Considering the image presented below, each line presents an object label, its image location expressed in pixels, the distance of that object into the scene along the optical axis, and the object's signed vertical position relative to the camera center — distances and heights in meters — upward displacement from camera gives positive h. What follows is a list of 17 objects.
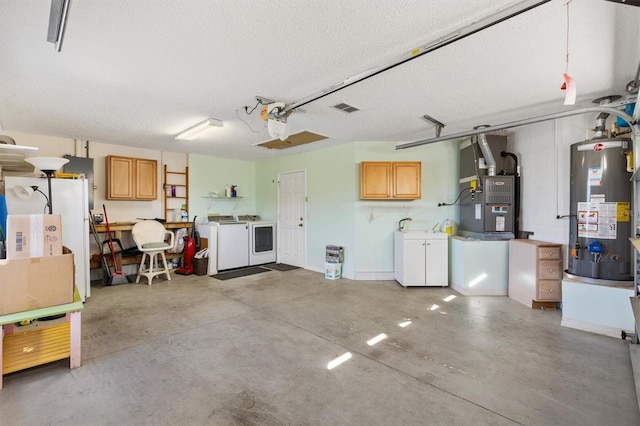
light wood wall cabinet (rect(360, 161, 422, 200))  4.99 +0.53
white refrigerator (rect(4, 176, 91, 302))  3.74 +0.04
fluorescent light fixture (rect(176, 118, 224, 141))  3.98 +1.20
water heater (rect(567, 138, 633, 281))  2.95 +0.03
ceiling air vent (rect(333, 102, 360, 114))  3.45 +1.24
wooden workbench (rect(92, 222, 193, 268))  5.00 -0.32
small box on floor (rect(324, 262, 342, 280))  5.30 -1.07
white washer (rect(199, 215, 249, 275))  5.74 -0.65
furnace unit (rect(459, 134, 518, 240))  4.33 +0.28
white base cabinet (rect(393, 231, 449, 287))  4.68 -0.76
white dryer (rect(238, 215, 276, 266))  6.38 -0.68
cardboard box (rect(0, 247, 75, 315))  2.24 -0.57
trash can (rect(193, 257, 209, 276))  5.53 -1.03
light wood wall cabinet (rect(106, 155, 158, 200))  5.23 +0.60
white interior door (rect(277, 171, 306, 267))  6.28 -0.13
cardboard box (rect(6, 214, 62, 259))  2.38 -0.21
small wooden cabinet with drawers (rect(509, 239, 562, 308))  3.68 -0.77
